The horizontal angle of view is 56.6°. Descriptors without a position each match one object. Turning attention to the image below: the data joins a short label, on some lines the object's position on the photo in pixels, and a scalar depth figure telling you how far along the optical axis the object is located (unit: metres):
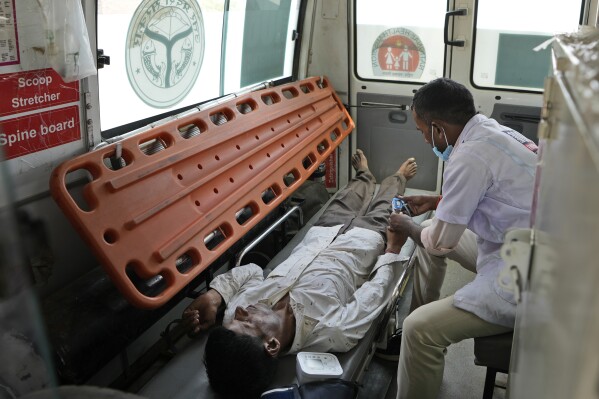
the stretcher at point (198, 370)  2.31
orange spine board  2.37
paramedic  2.39
